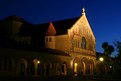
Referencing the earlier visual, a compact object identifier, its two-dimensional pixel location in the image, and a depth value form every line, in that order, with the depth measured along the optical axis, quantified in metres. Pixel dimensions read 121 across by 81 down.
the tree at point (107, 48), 36.30
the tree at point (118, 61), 17.66
